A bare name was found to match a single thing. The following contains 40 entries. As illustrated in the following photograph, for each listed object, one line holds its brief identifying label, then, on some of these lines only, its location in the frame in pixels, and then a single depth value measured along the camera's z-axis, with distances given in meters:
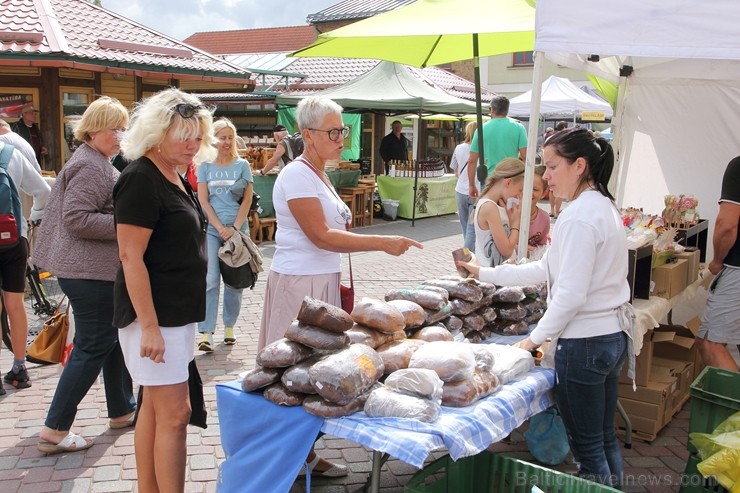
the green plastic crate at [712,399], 3.37
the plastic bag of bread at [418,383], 2.53
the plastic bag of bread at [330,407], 2.49
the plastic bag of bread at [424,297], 3.31
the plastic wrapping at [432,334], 3.11
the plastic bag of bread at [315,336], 2.63
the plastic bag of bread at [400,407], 2.45
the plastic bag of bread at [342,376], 2.46
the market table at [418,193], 14.67
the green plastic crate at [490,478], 2.47
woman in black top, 2.72
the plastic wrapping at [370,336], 2.86
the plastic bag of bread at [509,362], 2.95
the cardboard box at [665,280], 4.50
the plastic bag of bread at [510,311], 3.70
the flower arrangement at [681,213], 5.63
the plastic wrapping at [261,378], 2.67
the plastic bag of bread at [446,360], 2.66
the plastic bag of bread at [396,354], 2.79
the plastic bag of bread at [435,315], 3.29
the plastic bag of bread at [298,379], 2.54
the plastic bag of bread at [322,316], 2.64
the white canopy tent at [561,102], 18.48
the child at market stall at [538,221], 4.68
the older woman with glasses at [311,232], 3.24
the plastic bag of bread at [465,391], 2.63
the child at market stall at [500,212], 4.45
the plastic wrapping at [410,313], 3.14
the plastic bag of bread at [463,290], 3.52
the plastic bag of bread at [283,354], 2.61
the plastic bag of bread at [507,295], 3.71
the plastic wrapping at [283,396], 2.58
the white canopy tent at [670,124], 6.23
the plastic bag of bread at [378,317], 2.94
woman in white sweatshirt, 2.85
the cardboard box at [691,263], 4.91
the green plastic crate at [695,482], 3.21
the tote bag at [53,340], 4.68
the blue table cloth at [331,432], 2.38
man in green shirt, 7.82
